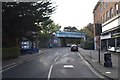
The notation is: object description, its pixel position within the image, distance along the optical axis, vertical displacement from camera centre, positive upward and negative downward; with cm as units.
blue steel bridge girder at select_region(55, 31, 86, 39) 4480 +272
